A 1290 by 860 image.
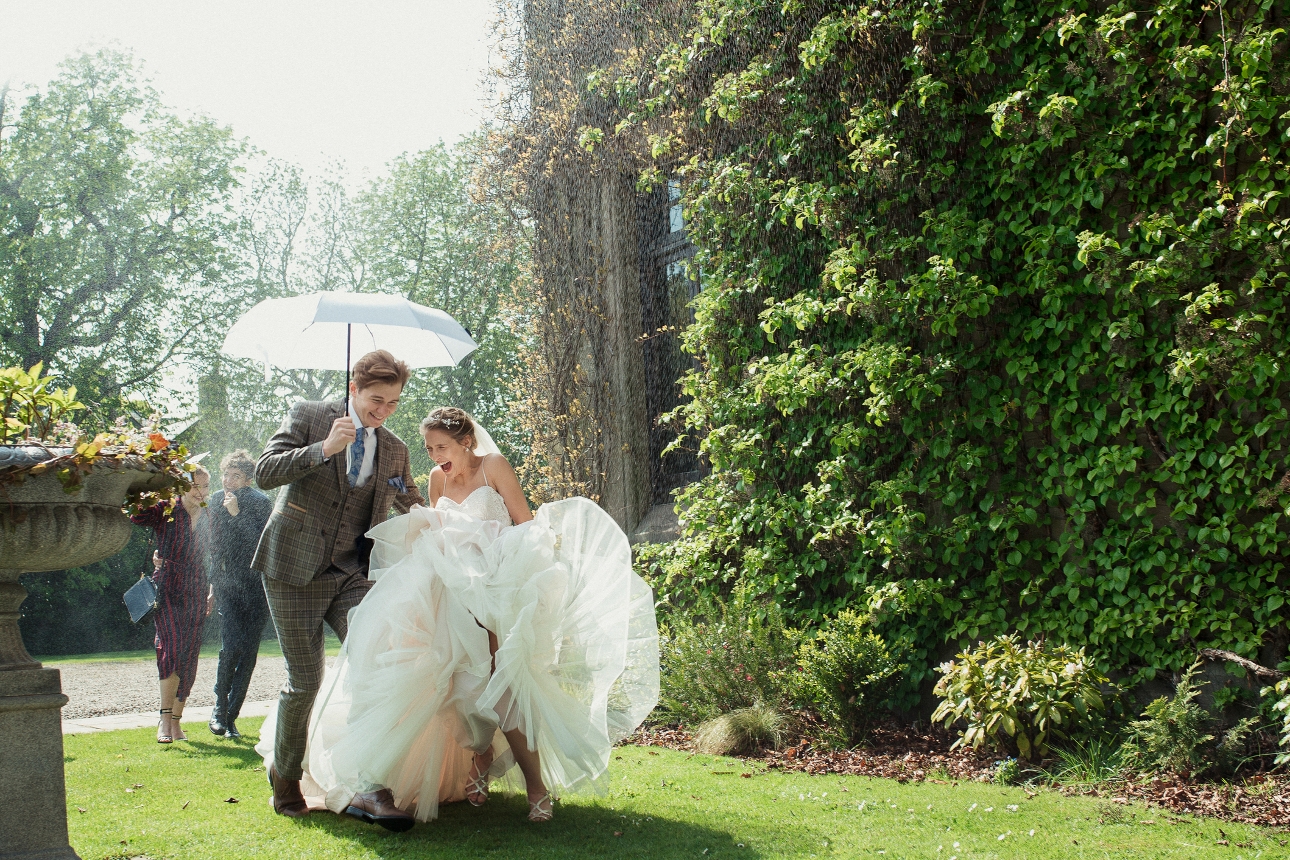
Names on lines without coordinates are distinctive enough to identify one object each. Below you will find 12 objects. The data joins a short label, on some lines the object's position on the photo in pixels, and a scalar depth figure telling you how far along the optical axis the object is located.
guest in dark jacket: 6.37
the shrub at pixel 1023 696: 4.63
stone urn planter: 2.99
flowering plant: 3.03
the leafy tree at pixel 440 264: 24.38
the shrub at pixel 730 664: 5.81
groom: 3.98
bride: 3.66
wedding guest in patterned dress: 6.29
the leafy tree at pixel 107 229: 20.81
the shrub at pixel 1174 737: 4.27
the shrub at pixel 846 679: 5.40
